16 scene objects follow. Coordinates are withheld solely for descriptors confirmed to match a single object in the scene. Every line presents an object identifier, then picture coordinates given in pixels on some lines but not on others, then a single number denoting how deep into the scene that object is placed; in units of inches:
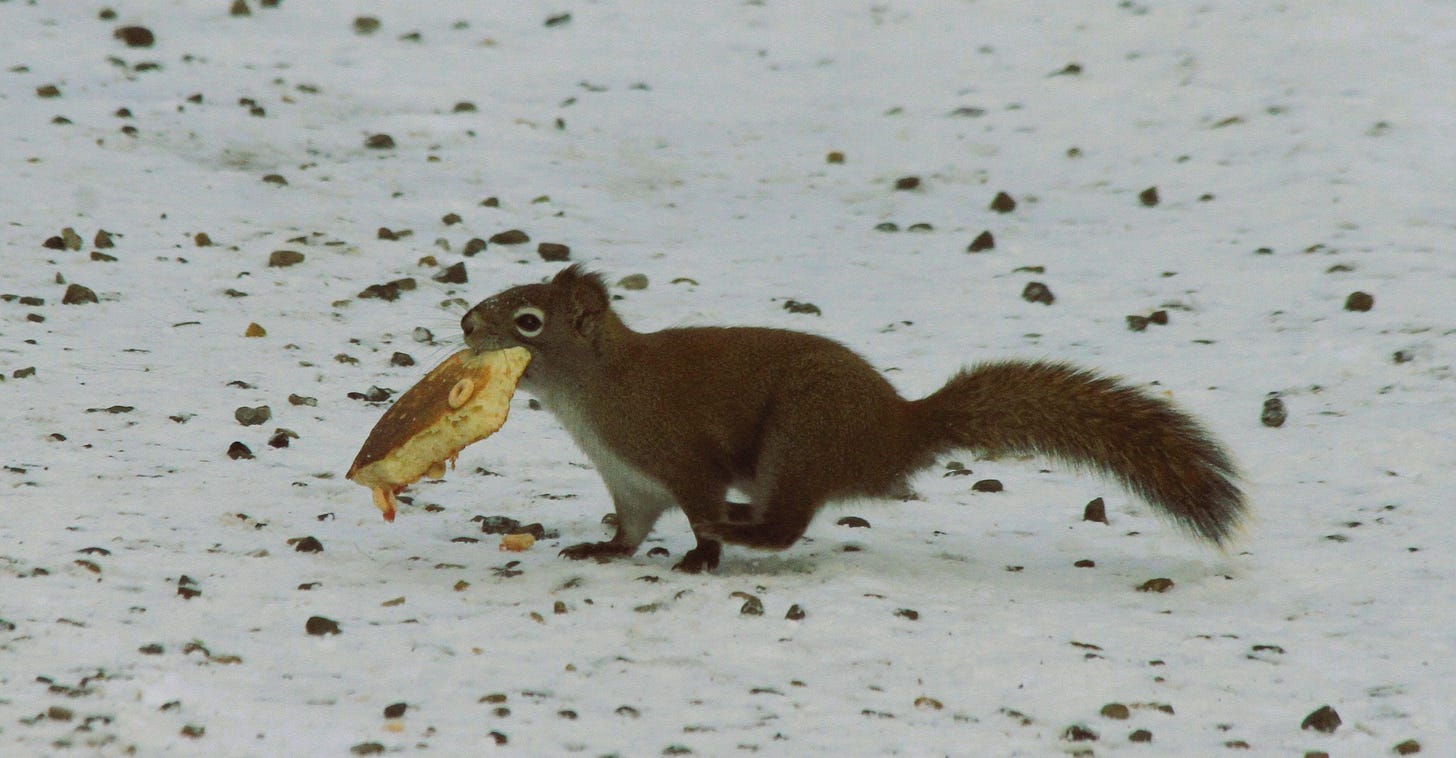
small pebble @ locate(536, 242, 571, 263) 600.1
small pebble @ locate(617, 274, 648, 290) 579.8
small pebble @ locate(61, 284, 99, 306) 519.8
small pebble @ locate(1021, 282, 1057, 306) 559.2
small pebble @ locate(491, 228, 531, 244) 609.6
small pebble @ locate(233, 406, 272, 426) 433.4
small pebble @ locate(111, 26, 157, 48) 786.2
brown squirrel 350.9
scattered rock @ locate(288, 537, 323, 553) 348.8
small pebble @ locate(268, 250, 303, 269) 574.2
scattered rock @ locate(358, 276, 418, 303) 551.2
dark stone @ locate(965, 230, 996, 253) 615.2
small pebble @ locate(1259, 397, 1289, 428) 450.9
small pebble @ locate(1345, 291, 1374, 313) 521.3
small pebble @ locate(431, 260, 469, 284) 567.2
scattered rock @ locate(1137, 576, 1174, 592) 341.4
